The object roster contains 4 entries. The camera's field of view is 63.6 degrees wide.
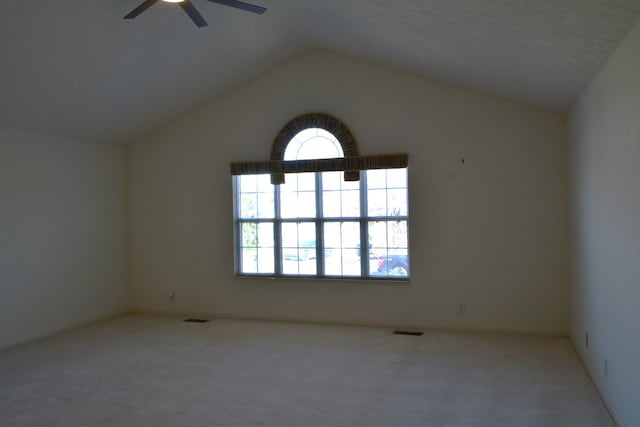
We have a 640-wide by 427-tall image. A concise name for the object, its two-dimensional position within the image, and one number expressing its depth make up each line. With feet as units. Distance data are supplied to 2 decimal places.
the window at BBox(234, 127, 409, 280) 20.02
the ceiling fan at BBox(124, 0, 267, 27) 11.65
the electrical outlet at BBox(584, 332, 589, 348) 14.11
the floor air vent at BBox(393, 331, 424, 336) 18.59
